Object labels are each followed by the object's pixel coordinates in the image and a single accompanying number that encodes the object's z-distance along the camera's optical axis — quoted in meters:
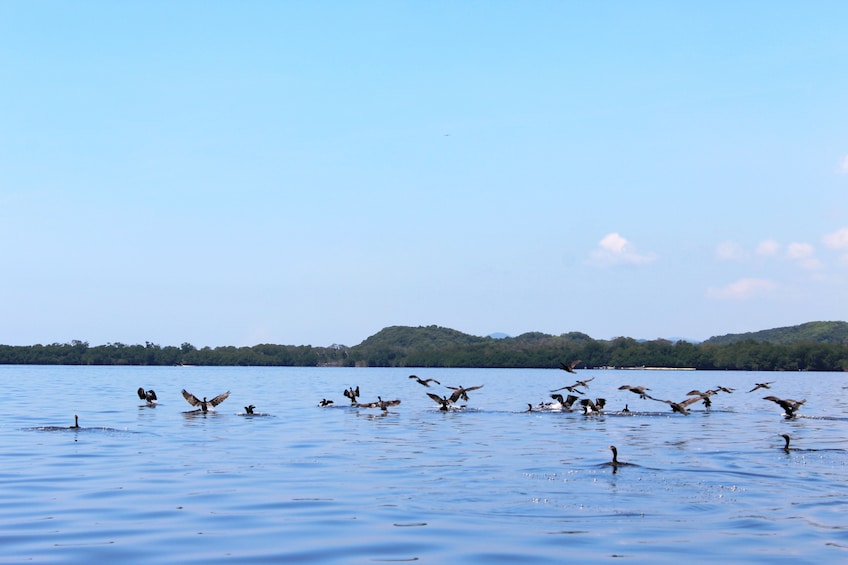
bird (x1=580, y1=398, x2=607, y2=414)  45.97
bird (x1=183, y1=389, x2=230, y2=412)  44.09
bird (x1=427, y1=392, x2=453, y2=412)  48.59
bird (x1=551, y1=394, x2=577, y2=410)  50.15
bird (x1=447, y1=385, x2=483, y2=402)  48.00
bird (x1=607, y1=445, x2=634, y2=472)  23.68
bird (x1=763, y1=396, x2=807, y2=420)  43.23
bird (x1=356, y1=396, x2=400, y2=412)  46.78
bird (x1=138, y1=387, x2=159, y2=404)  48.06
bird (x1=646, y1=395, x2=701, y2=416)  42.81
